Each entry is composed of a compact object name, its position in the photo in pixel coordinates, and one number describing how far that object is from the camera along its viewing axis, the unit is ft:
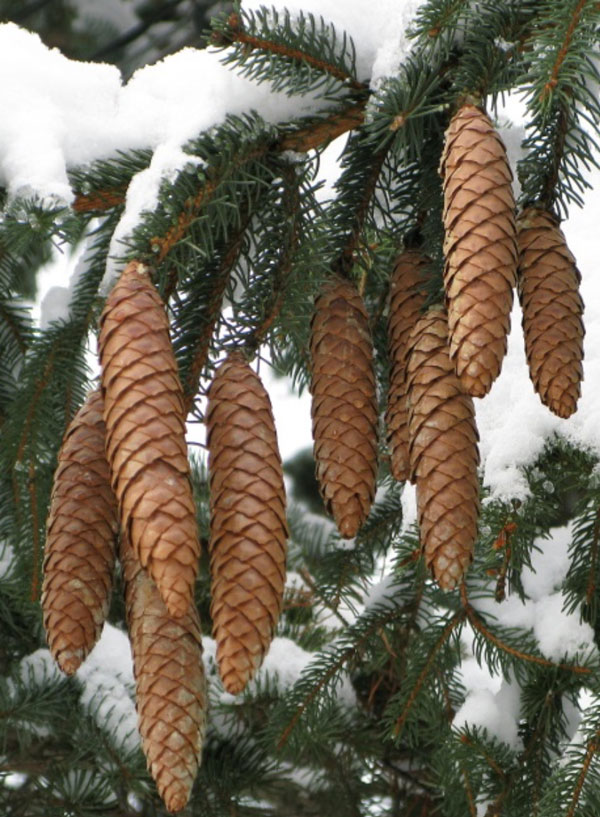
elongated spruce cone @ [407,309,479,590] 5.18
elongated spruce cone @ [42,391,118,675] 5.20
